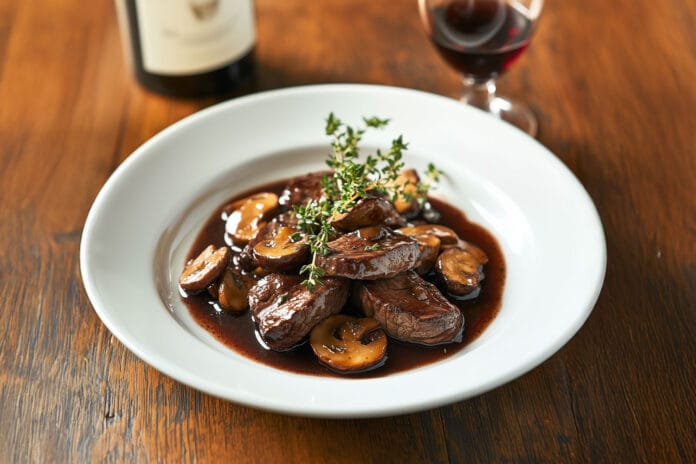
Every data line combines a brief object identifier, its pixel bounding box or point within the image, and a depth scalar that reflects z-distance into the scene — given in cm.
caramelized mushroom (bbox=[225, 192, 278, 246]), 57
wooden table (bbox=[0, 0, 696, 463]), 50
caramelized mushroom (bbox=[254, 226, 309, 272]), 53
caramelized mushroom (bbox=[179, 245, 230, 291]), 54
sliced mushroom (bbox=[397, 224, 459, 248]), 56
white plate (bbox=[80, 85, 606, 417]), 48
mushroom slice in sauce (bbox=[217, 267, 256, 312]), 54
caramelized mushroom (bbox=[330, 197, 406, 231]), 54
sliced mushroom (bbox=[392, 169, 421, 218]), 59
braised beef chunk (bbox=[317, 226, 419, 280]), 51
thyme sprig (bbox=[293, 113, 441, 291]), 52
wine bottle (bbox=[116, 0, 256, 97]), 67
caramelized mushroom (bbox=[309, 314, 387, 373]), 51
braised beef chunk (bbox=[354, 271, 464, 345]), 51
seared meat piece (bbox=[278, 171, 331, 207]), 58
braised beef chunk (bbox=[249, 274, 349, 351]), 51
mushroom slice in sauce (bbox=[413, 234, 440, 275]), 55
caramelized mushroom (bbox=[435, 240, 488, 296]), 54
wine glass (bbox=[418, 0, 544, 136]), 66
